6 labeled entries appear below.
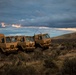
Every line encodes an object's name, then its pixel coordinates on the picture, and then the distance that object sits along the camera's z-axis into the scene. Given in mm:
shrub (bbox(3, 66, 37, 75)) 16391
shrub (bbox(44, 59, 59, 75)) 17961
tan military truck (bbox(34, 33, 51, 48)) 43844
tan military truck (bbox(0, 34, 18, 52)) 35594
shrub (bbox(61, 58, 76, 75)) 16450
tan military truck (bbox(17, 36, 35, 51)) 39188
